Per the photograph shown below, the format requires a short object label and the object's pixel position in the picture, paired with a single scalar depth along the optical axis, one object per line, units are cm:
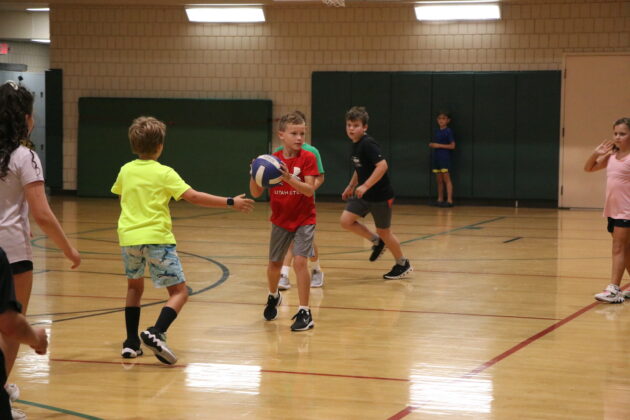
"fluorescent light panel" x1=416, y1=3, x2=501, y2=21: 1717
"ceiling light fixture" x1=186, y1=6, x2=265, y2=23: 1825
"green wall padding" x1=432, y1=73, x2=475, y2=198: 1761
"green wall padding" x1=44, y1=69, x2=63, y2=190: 1945
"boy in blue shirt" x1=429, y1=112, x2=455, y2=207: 1745
